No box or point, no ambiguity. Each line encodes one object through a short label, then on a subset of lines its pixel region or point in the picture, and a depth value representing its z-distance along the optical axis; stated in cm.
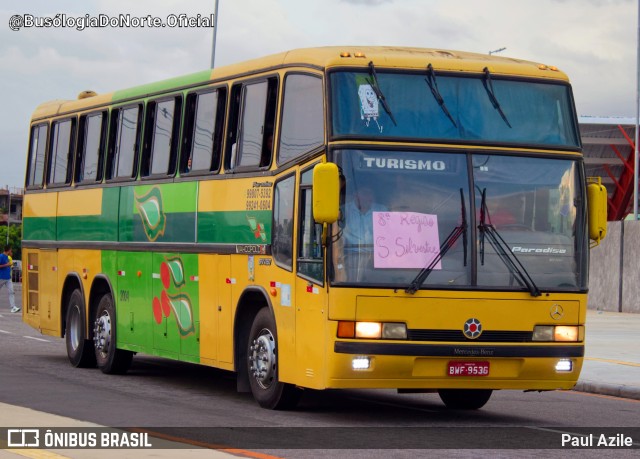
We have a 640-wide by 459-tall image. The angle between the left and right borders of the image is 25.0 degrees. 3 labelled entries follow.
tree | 18650
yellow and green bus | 1327
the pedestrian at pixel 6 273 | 3708
